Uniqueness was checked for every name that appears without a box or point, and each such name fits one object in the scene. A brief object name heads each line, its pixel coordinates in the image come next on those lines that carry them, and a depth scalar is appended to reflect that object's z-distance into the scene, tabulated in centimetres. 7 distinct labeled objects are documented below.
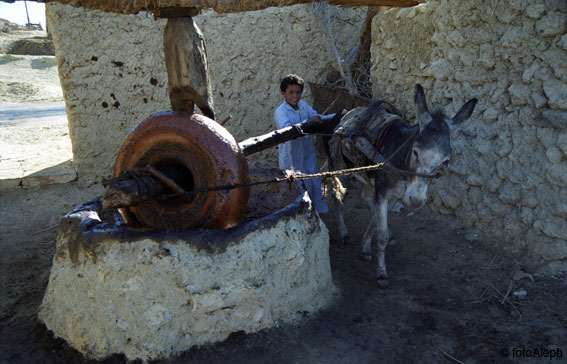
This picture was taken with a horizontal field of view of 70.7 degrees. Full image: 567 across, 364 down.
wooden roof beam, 249
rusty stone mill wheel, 249
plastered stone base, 237
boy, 422
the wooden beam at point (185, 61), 265
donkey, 293
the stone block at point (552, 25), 305
